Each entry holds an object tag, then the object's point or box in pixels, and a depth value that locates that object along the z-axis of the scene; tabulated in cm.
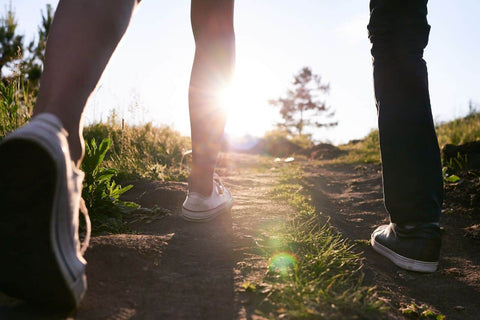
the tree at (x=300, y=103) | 3350
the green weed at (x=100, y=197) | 211
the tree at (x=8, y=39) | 1458
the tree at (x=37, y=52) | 1509
